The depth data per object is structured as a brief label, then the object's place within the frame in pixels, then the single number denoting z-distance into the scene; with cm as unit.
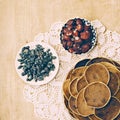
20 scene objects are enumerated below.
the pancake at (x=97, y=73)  154
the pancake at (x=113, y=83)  153
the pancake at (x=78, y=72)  159
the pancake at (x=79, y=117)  157
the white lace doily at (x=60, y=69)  161
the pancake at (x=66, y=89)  160
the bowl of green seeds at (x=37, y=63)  165
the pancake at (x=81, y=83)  157
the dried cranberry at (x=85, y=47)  160
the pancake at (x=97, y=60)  158
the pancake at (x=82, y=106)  155
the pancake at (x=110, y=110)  153
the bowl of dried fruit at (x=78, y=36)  160
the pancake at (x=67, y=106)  160
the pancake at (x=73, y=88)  158
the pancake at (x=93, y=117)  154
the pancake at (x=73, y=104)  158
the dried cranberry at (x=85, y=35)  160
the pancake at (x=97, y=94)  153
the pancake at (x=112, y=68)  154
